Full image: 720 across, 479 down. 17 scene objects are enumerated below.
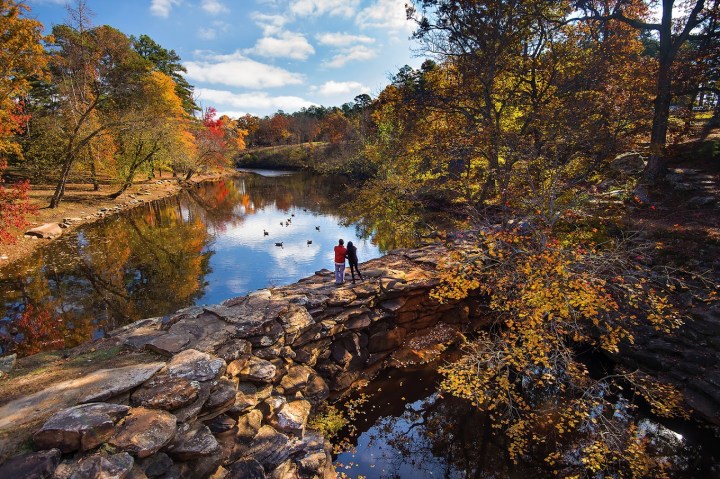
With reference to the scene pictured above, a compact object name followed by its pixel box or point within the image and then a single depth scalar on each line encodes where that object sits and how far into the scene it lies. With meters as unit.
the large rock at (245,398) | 9.03
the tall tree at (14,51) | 18.45
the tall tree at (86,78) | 31.53
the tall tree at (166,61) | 62.16
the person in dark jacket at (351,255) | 14.80
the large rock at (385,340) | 14.55
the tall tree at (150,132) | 36.44
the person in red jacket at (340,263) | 14.45
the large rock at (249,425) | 8.67
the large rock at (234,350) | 9.92
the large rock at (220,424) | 8.38
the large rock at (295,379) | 11.12
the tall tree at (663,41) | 19.86
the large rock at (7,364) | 8.53
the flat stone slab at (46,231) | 24.96
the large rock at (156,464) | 6.56
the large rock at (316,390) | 11.72
